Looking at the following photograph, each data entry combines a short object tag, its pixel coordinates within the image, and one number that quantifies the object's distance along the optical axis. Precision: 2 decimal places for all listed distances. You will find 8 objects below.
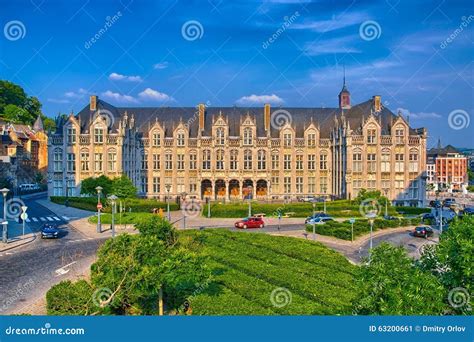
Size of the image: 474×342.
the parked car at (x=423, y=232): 45.84
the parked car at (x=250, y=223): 50.59
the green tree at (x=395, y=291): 14.88
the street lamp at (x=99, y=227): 45.92
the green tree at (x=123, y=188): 60.09
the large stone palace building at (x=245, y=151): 71.38
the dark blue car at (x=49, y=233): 42.06
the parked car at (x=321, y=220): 50.56
